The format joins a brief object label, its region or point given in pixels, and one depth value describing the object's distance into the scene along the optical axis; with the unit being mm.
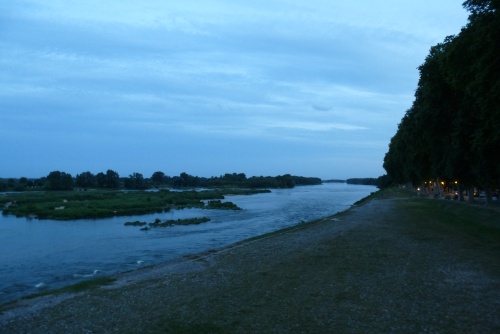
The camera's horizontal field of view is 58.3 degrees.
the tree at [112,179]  187488
